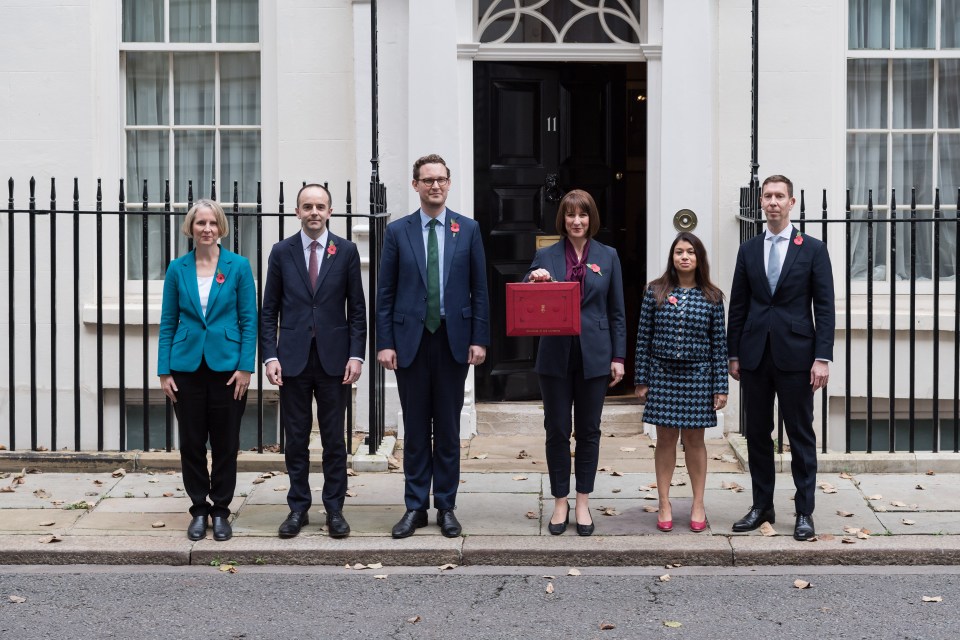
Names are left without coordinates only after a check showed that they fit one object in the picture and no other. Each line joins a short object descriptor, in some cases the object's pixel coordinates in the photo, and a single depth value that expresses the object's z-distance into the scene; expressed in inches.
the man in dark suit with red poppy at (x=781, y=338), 275.1
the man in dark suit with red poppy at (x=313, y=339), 278.7
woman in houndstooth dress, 277.0
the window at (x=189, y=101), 394.9
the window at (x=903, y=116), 389.1
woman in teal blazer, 275.0
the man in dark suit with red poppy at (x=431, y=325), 278.2
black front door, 392.8
